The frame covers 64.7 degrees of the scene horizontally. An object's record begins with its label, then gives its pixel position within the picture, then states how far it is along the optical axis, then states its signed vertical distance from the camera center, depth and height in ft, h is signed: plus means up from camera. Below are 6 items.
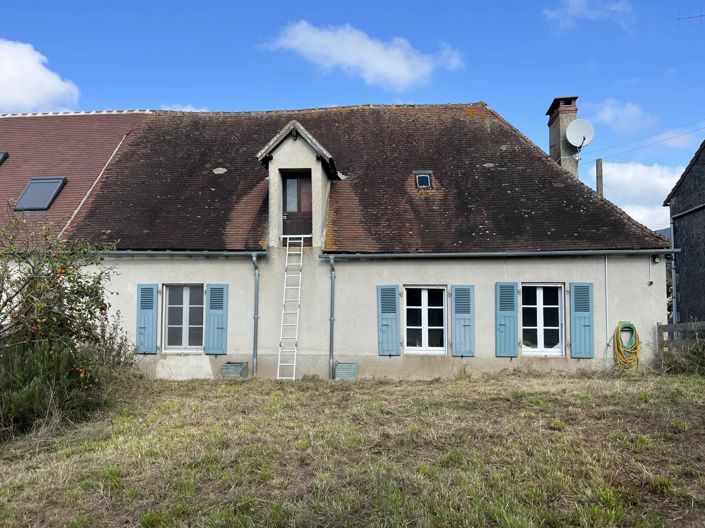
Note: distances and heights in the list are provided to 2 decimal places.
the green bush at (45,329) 22.86 -0.92
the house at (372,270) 36.76 +2.65
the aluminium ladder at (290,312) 37.55 -0.21
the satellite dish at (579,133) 46.24 +14.75
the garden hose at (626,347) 35.70 -2.35
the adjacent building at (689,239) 52.95 +7.24
